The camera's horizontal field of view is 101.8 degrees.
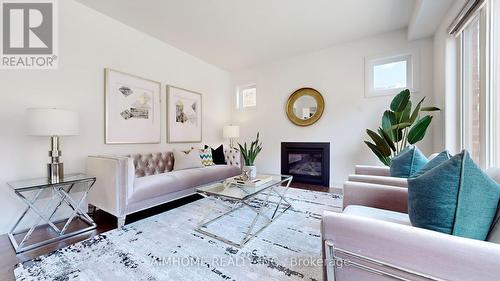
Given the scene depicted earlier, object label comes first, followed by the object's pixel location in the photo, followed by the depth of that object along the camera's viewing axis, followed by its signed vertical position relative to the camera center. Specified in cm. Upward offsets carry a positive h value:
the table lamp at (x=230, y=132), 451 +20
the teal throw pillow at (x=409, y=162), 165 -18
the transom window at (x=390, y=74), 315 +108
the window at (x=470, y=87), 208 +58
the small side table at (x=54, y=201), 176 -65
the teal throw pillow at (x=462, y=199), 75 -22
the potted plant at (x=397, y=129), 261 +15
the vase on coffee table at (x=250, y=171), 252 -38
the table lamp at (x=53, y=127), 189 +15
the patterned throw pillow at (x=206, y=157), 349 -28
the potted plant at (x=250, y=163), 253 -31
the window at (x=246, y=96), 481 +108
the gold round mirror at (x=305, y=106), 387 +67
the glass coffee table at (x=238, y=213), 187 -86
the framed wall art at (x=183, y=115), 362 +50
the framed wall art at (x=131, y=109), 280 +49
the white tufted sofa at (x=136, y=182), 211 -50
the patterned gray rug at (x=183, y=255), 138 -89
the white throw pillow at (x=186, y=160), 322 -30
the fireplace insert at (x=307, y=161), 381 -42
